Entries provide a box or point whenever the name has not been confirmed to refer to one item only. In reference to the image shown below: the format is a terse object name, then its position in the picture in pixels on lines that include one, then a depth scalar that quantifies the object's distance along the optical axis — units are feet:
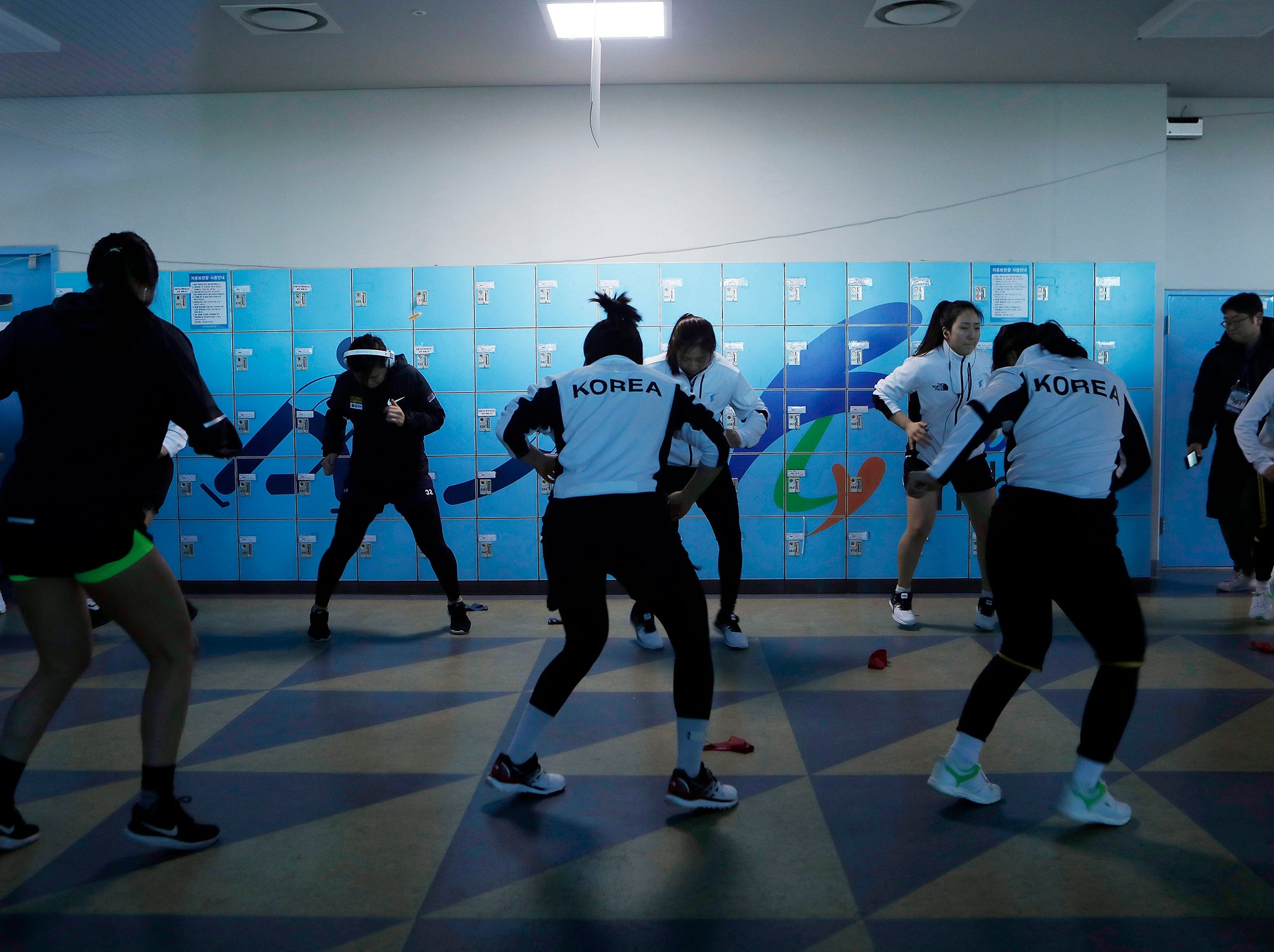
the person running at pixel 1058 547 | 8.05
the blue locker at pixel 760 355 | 19.17
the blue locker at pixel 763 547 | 19.30
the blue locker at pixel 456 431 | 19.34
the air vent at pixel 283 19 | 15.24
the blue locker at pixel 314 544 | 19.54
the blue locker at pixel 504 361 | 19.24
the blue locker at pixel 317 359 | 19.35
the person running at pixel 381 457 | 15.33
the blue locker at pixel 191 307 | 19.52
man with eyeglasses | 16.99
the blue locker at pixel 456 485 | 19.44
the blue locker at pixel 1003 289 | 19.13
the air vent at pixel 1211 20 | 15.15
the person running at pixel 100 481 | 7.16
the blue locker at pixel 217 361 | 19.54
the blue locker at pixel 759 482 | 19.27
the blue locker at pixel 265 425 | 19.49
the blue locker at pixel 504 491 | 19.36
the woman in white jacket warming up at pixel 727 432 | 13.46
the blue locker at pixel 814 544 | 19.31
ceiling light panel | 15.39
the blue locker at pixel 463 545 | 19.48
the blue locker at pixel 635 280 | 19.06
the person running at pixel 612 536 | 8.25
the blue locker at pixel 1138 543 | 19.51
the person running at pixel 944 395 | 15.26
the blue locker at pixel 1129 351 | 19.21
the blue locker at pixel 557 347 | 19.17
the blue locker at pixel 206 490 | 19.67
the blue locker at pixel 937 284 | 19.07
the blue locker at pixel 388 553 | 19.42
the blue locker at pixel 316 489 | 19.45
